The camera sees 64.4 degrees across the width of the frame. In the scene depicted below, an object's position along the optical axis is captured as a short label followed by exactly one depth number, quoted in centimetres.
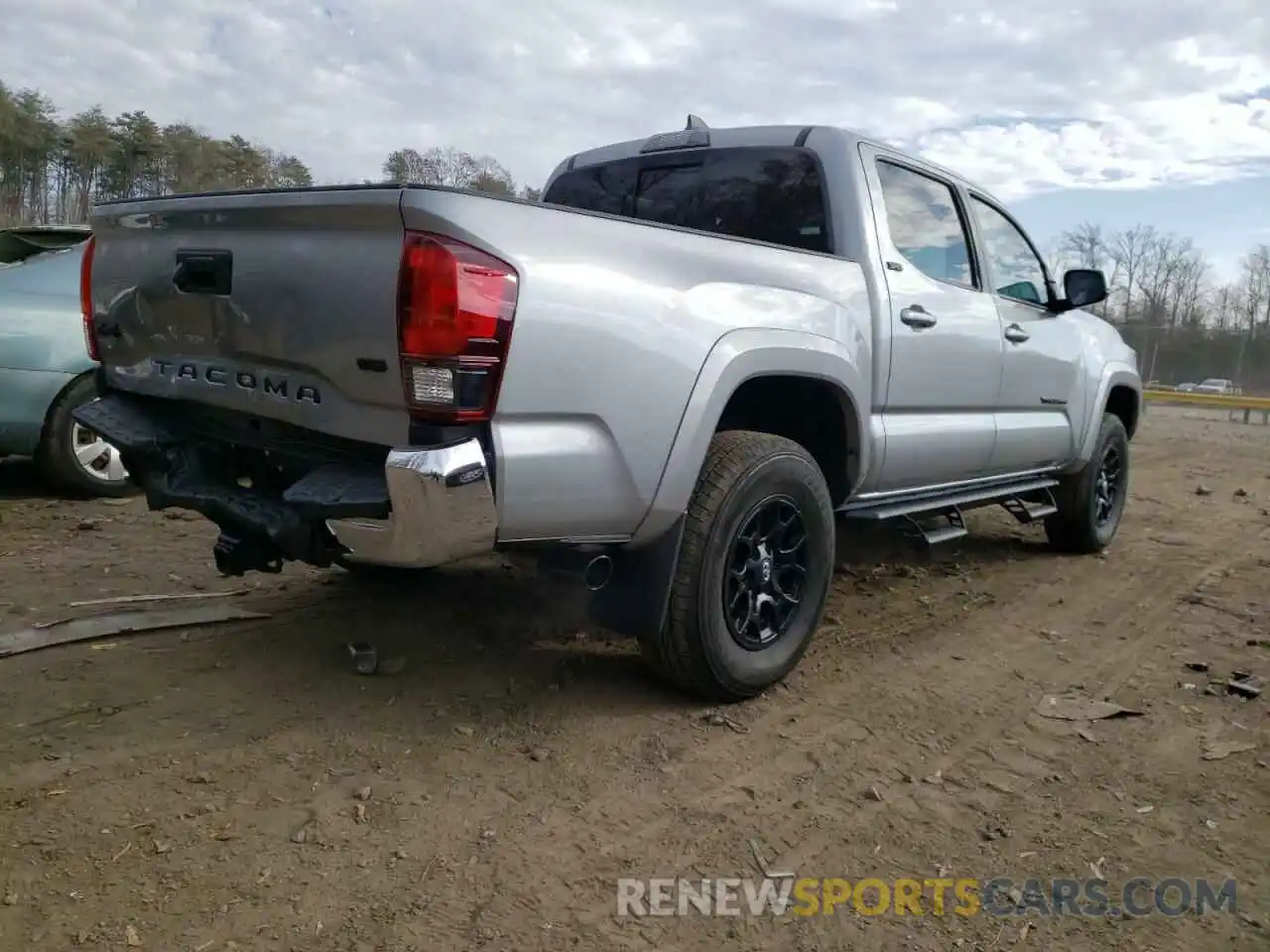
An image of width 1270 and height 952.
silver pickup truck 254
